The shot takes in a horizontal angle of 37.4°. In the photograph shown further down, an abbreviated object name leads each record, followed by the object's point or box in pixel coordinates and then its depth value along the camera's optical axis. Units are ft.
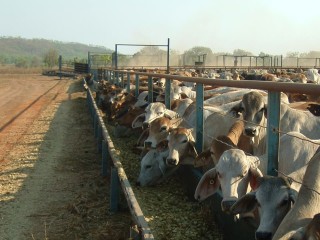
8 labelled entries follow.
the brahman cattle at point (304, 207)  9.05
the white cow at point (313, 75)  59.37
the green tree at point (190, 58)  176.37
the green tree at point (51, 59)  314.20
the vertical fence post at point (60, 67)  150.89
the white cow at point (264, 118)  19.02
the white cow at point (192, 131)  19.71
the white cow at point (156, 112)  26.02
